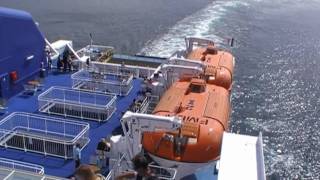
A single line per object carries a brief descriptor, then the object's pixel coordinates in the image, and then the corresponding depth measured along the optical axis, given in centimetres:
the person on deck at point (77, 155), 1323
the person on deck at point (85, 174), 624
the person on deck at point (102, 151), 1339
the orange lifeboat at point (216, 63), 1853
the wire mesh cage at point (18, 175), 739
